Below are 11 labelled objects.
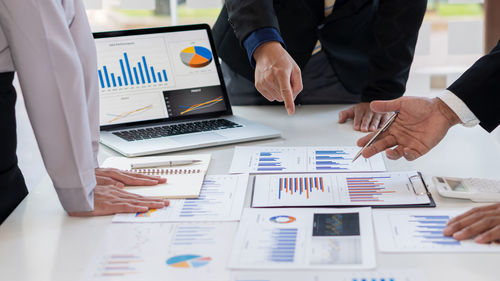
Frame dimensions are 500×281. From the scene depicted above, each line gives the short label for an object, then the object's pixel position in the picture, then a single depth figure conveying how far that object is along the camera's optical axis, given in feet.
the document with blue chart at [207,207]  3.74
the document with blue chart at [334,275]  2.93
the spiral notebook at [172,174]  4.14
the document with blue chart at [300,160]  4.56
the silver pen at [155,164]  4.69
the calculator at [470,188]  3.86
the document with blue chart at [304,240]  3.10
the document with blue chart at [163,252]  3.06
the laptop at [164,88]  5.62
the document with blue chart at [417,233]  3.23
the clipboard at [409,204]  3.80
